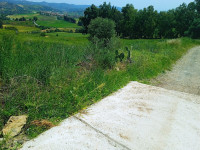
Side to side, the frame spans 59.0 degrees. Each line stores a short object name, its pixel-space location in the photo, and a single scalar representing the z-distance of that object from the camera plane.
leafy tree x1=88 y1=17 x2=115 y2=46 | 21.09
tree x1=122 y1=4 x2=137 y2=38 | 47.41
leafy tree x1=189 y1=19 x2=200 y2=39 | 25.62
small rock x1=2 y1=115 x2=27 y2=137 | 2.31
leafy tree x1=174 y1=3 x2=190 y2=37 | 37.00
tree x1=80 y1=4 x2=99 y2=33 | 46.72
